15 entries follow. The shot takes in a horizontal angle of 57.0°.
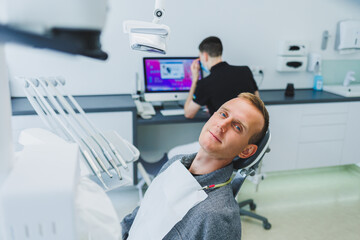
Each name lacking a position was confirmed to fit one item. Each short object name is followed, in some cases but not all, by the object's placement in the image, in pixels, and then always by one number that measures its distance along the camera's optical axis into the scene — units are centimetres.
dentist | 254
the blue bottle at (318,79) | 356
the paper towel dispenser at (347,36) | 351
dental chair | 142
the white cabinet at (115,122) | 260
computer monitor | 289
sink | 328
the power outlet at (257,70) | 338
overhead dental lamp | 101
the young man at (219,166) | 119
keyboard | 285
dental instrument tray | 105
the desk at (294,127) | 309
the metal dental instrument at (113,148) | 114
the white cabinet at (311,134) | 315
